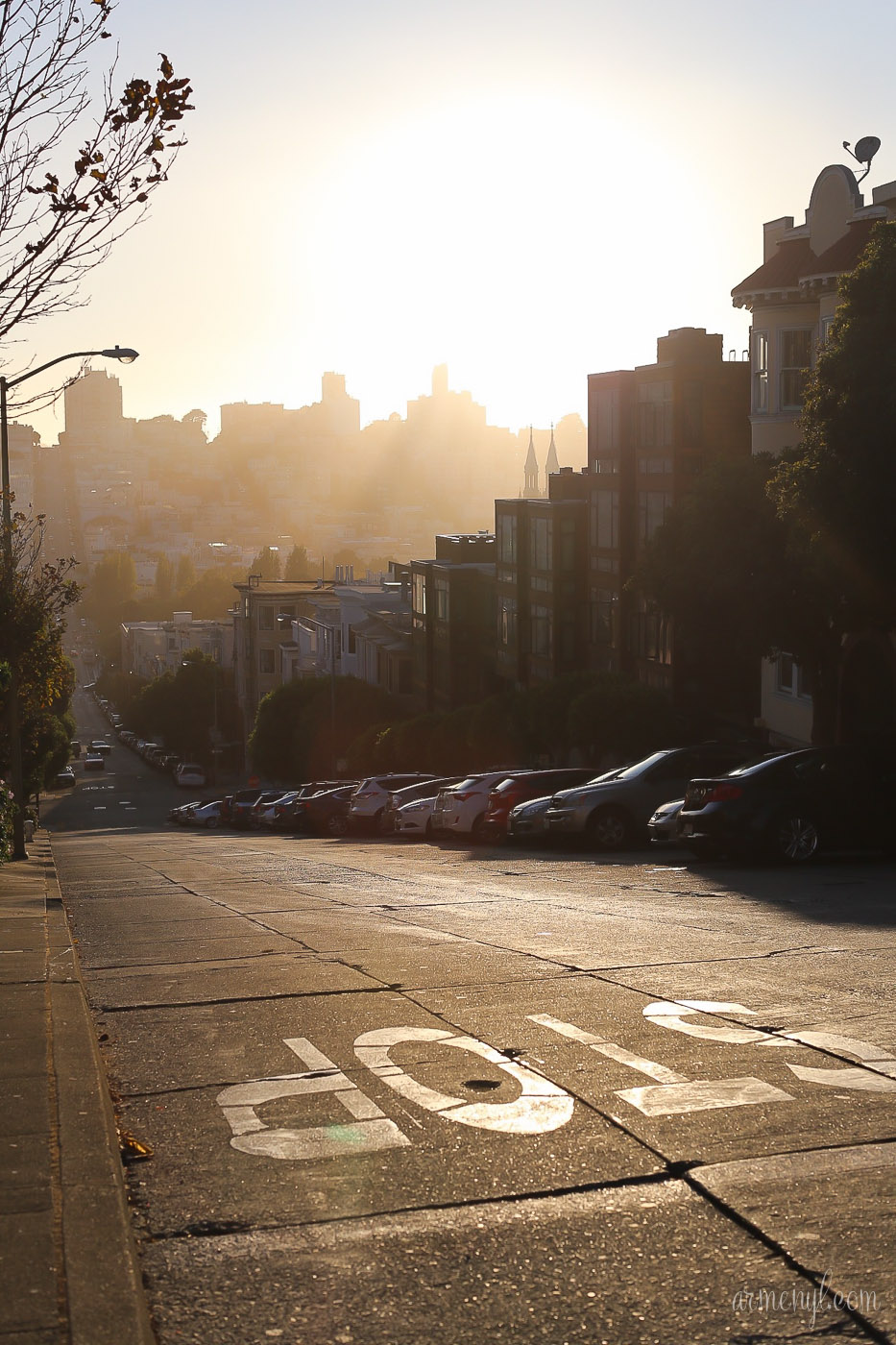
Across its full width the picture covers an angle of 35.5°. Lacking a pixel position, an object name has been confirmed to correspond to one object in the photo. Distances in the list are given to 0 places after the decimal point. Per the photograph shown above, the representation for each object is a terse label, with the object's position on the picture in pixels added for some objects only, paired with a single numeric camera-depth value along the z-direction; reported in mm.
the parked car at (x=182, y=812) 60438
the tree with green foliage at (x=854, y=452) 20062
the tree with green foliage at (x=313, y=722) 68875
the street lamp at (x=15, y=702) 24422
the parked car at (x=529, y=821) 23234
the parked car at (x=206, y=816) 55938
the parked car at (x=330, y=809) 39000
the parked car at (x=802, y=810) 17609
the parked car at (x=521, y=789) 26297
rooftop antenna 31359
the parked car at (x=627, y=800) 22281
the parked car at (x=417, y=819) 30703
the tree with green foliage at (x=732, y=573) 24656
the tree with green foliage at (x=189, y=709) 107562
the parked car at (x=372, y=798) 35531
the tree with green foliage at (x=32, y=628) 26188
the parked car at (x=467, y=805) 27469
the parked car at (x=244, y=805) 50406
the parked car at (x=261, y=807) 46091
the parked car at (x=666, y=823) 19967
